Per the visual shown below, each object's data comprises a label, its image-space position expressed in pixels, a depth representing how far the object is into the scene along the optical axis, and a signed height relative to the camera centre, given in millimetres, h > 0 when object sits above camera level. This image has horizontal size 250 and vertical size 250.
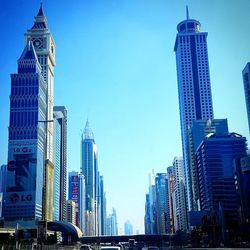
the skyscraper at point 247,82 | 132520 +51833
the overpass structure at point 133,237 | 142922 -12604
